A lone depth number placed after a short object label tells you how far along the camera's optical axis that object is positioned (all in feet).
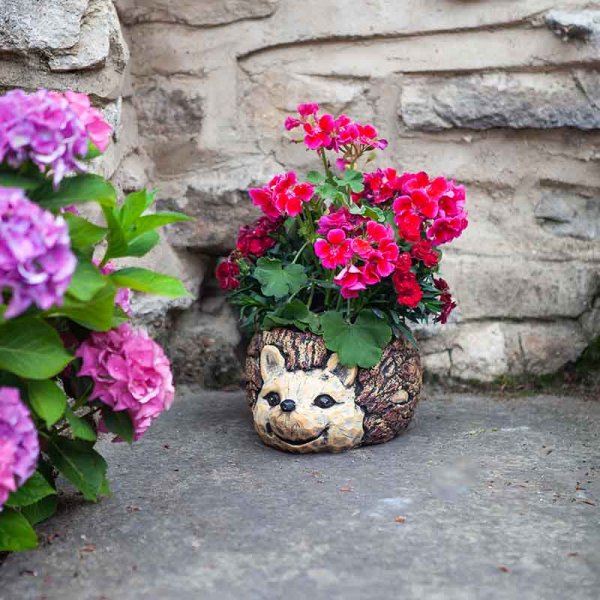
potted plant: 6.93
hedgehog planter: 6.91
